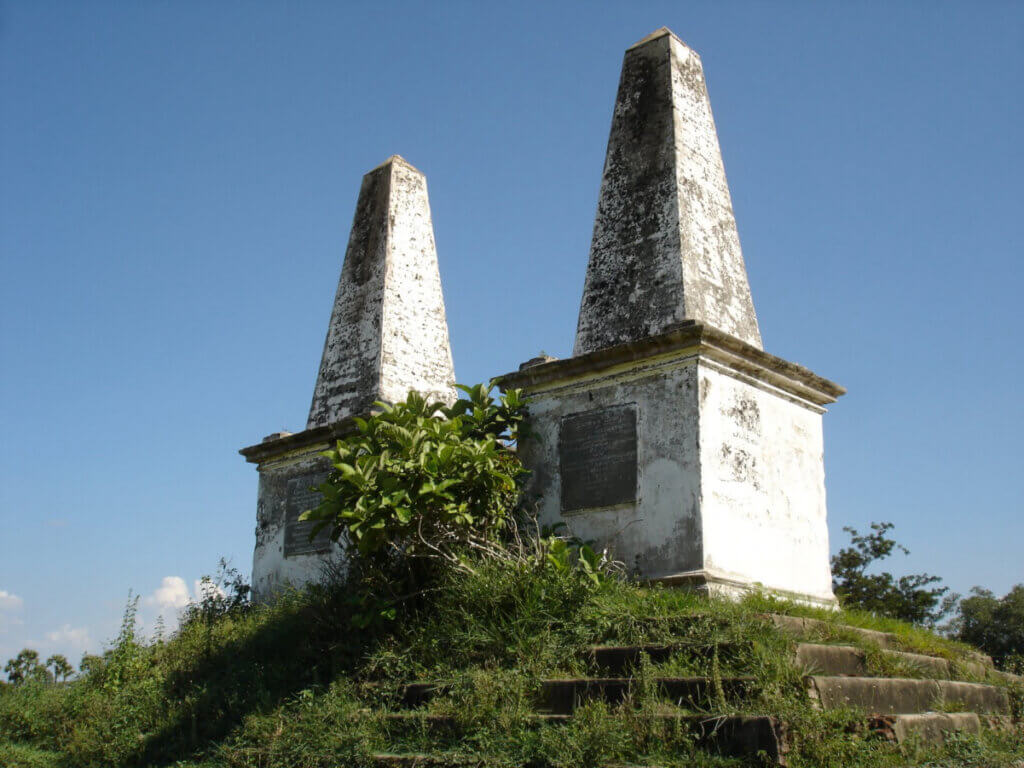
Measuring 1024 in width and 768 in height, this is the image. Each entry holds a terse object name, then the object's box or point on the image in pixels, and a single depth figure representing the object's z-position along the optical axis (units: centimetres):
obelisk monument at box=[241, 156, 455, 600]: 1023
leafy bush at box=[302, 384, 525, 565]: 705
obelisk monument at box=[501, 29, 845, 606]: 732
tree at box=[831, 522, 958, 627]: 1762
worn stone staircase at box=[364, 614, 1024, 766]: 495
